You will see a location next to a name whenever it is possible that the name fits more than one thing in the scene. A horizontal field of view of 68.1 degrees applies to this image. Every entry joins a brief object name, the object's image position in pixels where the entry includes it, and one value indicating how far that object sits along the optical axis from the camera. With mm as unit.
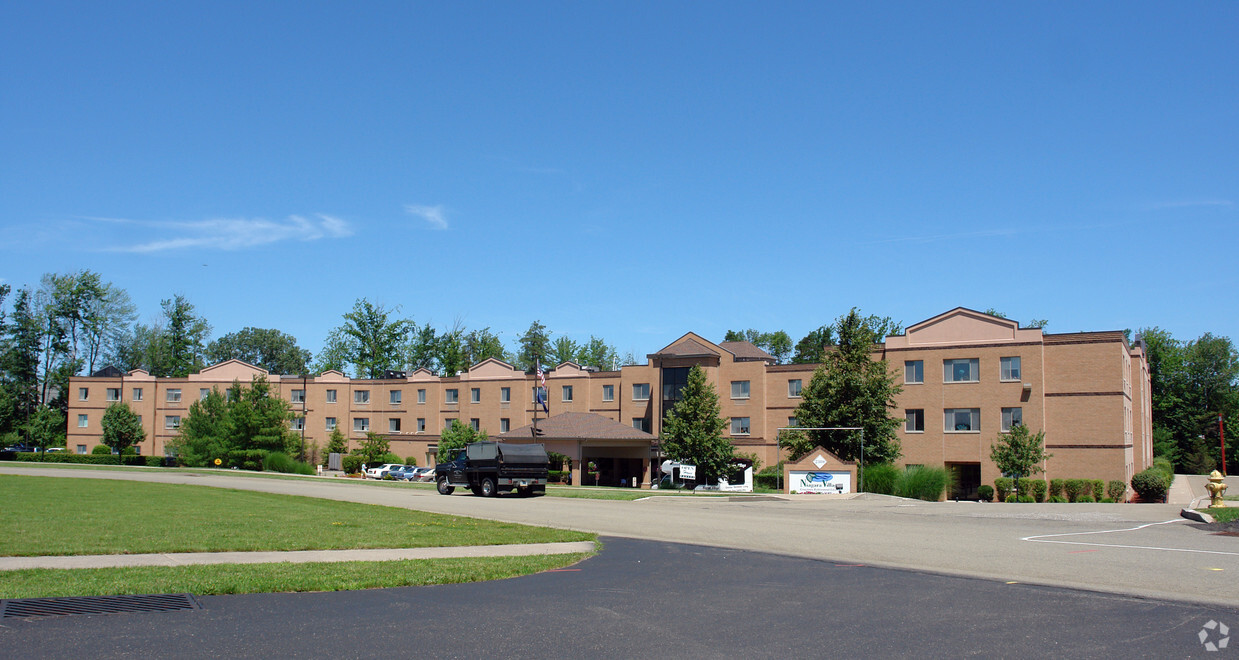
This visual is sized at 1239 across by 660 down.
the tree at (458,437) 67125
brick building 51031
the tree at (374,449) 70250
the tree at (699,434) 53438
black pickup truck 35781
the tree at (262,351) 152375
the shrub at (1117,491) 48344
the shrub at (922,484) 42531
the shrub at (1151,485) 46812
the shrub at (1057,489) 48969
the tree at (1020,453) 47438
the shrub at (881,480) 42688
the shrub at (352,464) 67250
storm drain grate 8766
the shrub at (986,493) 48594
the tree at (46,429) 88375
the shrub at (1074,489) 48188
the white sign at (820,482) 39375
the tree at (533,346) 129625
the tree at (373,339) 102688
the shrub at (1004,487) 47406
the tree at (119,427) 76938
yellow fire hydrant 26689
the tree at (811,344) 116188
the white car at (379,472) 64500
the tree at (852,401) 47469
